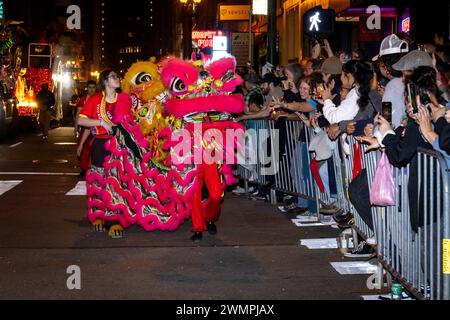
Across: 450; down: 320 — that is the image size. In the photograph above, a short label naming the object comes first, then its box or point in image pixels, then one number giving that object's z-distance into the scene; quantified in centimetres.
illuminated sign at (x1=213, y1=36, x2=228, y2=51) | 3509
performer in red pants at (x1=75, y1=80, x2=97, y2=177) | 1470
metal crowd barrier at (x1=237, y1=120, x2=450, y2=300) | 533
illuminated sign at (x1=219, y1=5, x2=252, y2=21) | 3378
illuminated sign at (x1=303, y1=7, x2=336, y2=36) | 1402
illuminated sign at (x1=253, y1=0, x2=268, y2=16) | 2616
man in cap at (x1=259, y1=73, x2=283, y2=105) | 1271
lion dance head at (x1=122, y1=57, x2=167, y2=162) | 922
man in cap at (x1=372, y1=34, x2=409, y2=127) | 759
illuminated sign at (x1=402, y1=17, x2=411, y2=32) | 1658
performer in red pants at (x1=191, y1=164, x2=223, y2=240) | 893
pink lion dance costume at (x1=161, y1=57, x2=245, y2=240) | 864
